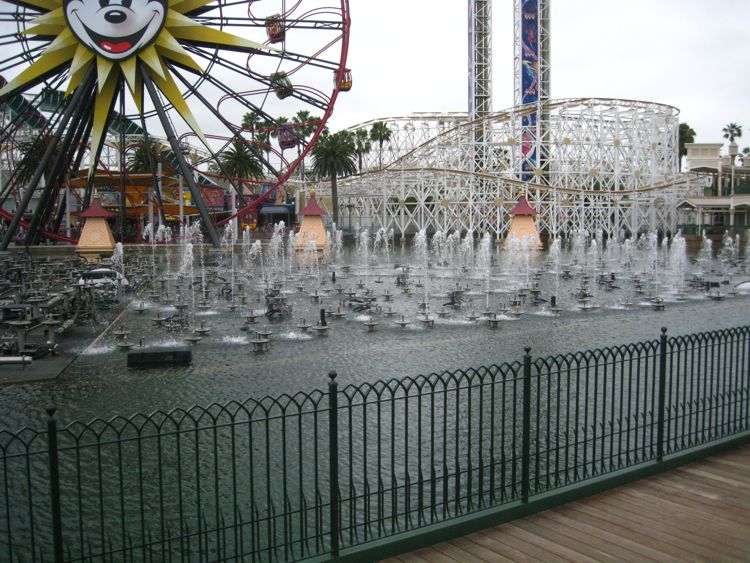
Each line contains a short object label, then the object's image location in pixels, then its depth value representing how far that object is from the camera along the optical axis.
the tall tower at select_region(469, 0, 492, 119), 81.81
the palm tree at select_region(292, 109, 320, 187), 88.03
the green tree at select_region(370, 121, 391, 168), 85.44
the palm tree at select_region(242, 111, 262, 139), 91.38
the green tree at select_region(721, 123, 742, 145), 110.50
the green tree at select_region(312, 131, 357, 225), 69.00
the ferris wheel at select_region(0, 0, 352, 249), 37.66
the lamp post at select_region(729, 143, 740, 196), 86.54
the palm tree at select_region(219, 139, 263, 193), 75.88
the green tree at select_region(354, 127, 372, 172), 89.40
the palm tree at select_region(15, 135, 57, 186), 44.50
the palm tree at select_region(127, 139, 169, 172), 65.19
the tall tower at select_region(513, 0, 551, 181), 76.19
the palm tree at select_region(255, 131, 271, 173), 80.49
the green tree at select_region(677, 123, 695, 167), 100.75
